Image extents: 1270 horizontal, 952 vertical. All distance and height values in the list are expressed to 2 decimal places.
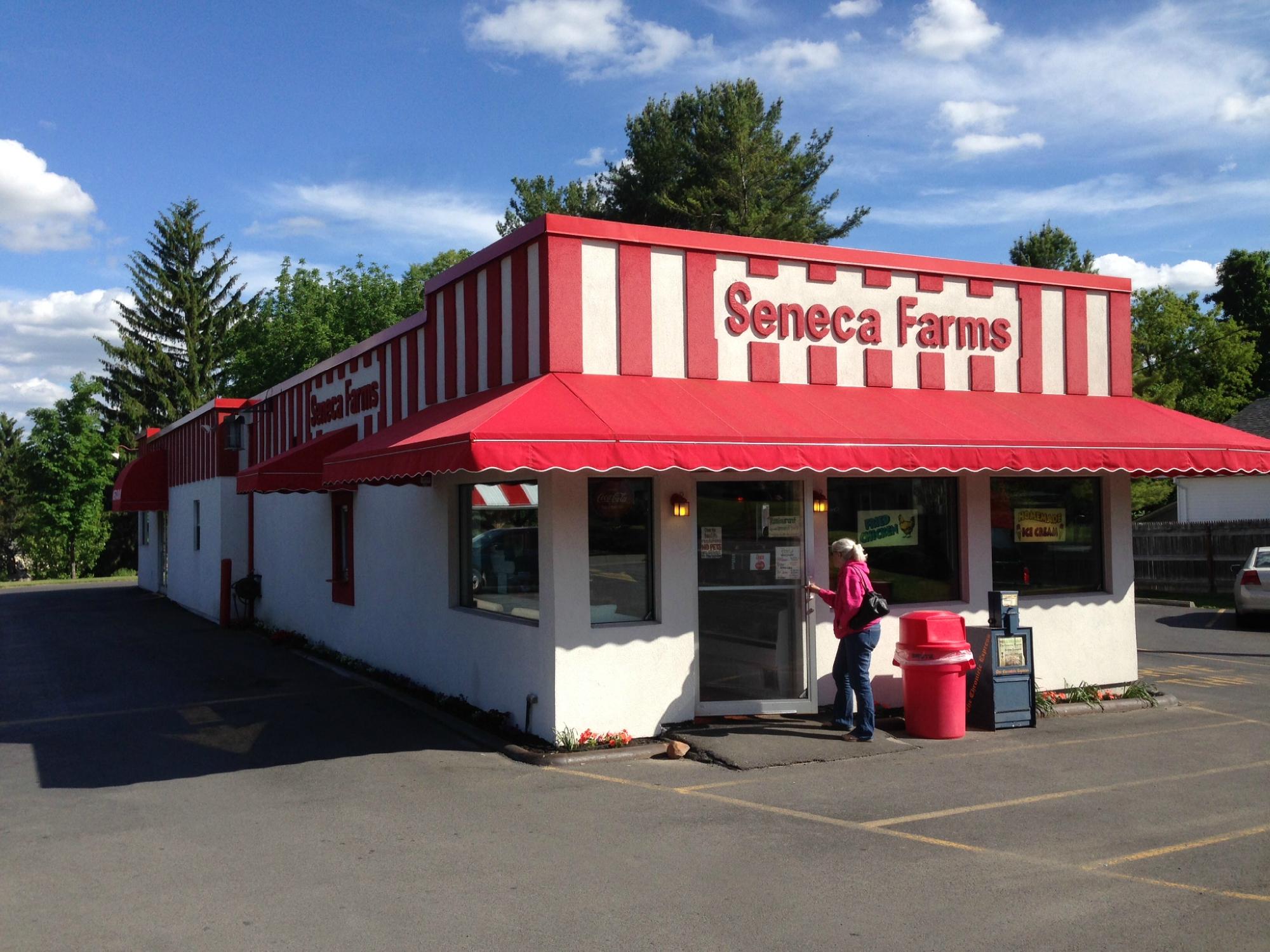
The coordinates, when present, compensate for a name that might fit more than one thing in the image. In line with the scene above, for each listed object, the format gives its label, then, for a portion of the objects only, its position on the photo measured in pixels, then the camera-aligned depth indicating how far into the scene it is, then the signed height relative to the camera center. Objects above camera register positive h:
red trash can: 9.35 -1.50
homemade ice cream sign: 11.48 -0.25
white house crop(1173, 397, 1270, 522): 28.84 +0.13
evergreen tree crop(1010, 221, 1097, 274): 47.03 +11.15
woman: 9.23 -1.20
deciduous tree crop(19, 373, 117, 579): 45.03 +0.82
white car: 18.42 -1.55
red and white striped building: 9.05 +0.38
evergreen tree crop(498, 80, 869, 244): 34.41 +11.35
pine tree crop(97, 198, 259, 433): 51.50 +9.10
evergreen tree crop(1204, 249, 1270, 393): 51.59 +10.19
